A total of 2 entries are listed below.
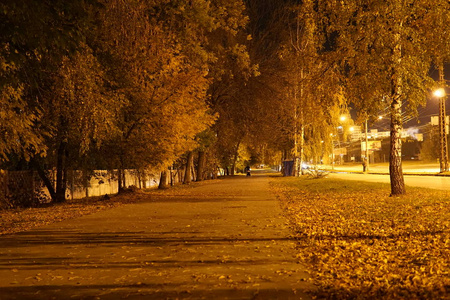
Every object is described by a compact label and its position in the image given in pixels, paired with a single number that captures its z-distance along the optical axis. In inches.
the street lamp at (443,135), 1350.9
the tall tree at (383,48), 510.3
